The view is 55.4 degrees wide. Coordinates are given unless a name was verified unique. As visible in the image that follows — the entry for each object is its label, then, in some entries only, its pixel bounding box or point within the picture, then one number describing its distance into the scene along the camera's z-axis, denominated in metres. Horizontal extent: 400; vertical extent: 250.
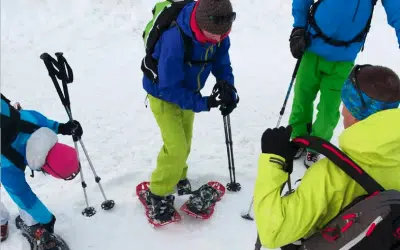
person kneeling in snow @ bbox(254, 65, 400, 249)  2.06
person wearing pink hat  3.31
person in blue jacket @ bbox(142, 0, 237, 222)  3.44
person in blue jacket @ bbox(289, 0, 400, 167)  4.16
